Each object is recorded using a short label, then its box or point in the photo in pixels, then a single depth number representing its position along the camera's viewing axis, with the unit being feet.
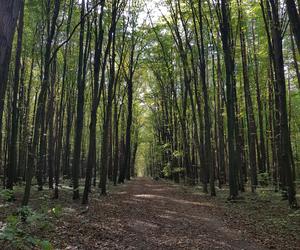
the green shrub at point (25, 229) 15.56
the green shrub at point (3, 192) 18.86
